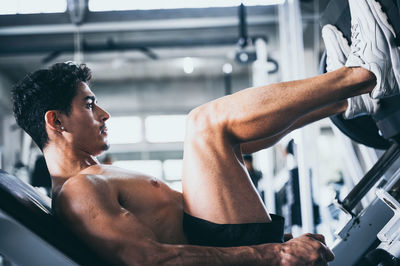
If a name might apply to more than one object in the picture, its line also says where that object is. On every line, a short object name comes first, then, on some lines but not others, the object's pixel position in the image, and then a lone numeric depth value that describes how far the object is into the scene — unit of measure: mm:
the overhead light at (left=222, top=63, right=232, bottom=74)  5875
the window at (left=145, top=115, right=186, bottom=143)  7938
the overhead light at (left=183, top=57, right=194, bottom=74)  6535
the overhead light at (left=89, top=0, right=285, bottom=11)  5098
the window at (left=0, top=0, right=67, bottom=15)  5012
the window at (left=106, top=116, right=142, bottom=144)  7895
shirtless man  1015
